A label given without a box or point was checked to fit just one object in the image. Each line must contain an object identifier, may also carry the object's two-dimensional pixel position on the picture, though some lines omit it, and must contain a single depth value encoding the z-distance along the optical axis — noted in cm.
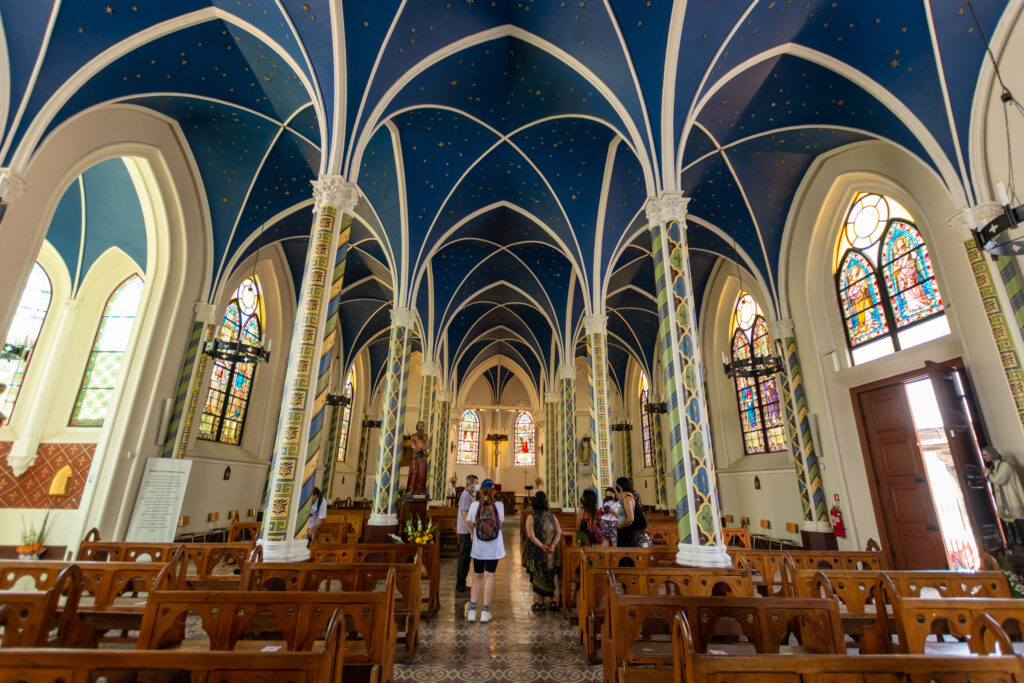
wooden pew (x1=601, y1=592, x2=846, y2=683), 266
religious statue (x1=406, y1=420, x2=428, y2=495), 1136
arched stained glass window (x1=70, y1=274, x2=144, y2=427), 994
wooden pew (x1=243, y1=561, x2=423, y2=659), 394
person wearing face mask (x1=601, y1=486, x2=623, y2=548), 610
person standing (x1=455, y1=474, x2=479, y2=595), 634
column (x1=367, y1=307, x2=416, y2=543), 943
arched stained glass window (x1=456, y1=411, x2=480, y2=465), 2703
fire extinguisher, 912
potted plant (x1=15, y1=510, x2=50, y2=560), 823
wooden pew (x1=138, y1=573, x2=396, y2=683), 263
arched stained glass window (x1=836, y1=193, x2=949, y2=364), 802
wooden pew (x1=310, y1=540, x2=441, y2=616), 550
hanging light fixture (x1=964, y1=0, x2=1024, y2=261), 399
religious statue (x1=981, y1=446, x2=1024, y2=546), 583
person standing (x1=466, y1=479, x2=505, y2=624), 523
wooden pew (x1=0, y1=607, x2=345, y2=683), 167
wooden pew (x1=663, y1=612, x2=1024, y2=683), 175
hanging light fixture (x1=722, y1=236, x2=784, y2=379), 954
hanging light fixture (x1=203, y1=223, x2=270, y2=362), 920
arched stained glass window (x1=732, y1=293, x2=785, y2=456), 1209
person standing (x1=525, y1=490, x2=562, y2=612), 573
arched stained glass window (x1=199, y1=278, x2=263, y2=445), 1220
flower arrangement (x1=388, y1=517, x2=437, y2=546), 704
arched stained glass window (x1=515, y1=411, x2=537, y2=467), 2742
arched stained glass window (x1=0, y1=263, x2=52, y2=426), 941
